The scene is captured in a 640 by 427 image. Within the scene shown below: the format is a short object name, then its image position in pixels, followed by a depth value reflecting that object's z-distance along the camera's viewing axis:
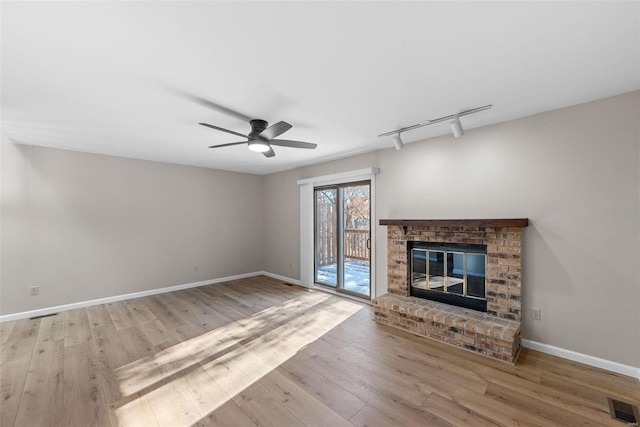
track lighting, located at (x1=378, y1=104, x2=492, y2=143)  2.66
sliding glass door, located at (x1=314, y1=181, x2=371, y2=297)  4.62
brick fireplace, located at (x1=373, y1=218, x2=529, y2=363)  2.67
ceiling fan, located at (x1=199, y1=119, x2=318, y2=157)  2.61
